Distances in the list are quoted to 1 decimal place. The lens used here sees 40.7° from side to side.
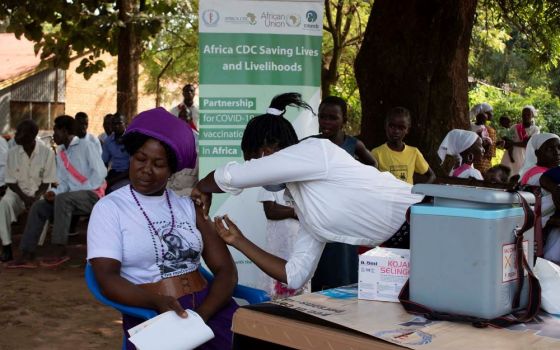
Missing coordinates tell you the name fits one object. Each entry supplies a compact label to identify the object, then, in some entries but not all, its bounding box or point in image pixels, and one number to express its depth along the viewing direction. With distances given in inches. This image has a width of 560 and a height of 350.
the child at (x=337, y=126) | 203.0
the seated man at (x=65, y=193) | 321.1
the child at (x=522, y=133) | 449.4
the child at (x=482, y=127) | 356.3
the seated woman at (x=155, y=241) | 119.3
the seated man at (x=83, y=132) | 350.6
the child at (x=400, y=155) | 225.9
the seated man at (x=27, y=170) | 343.3
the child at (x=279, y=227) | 186.5
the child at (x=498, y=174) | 224.5
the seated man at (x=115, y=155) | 354.0
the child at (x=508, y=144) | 448.1
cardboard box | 94.7
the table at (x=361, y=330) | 77.4
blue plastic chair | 119.3
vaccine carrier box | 81.5
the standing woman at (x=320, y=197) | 104.8
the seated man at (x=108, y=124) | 417.8
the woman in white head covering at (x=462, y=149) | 241.3
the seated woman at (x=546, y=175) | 162.9
